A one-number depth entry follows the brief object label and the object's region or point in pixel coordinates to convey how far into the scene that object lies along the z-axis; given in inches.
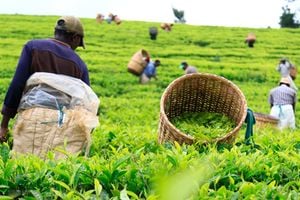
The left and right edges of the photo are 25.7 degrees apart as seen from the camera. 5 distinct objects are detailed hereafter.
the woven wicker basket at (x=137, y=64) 649.0
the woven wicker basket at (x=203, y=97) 181.0
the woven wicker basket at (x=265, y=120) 336.2
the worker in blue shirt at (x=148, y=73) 652.7
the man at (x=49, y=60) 159.3
